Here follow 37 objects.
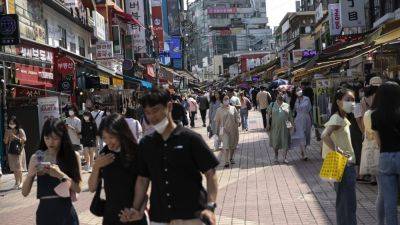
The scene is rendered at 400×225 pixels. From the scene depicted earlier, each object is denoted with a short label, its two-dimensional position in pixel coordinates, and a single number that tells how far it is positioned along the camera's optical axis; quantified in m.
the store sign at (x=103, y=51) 27.77
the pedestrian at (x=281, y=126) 13.28
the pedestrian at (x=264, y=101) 22.59
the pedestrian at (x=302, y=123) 13.65
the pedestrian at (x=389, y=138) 5.45
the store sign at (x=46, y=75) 17.78
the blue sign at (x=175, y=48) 72.73
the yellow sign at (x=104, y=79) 25.15
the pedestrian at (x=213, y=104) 17.80
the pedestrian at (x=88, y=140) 13.96
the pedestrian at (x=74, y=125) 13.92
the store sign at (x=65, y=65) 19.05
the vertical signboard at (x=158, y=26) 61.70
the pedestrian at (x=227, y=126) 13.20
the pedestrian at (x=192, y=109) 26.50
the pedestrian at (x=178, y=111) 13.69
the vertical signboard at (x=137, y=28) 42.47
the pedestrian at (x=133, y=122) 11.07
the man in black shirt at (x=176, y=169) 4.01
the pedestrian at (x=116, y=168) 4.35
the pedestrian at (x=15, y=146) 12.23
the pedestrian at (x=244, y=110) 22.13
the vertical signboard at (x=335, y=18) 31.98
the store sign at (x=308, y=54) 37.14
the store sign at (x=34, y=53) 16.73
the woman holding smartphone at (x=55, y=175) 4.70
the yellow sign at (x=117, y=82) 28.97
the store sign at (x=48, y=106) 15.25
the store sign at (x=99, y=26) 27.99
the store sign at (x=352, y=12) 26.77
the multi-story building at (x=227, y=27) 150.75
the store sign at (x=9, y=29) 14.45
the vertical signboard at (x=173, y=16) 83.31
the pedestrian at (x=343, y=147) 6.23
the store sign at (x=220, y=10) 154.75
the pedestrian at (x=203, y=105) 26.28
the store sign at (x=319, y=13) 45.44
